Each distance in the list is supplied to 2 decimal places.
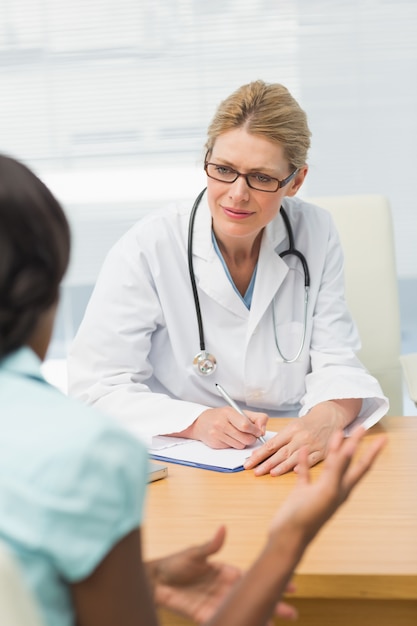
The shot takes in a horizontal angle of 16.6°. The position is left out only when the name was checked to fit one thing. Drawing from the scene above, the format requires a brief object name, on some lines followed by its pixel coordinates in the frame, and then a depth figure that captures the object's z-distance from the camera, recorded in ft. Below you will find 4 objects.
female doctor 7.77
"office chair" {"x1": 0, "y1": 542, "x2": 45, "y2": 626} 3.54
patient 4.00
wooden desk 5.90
